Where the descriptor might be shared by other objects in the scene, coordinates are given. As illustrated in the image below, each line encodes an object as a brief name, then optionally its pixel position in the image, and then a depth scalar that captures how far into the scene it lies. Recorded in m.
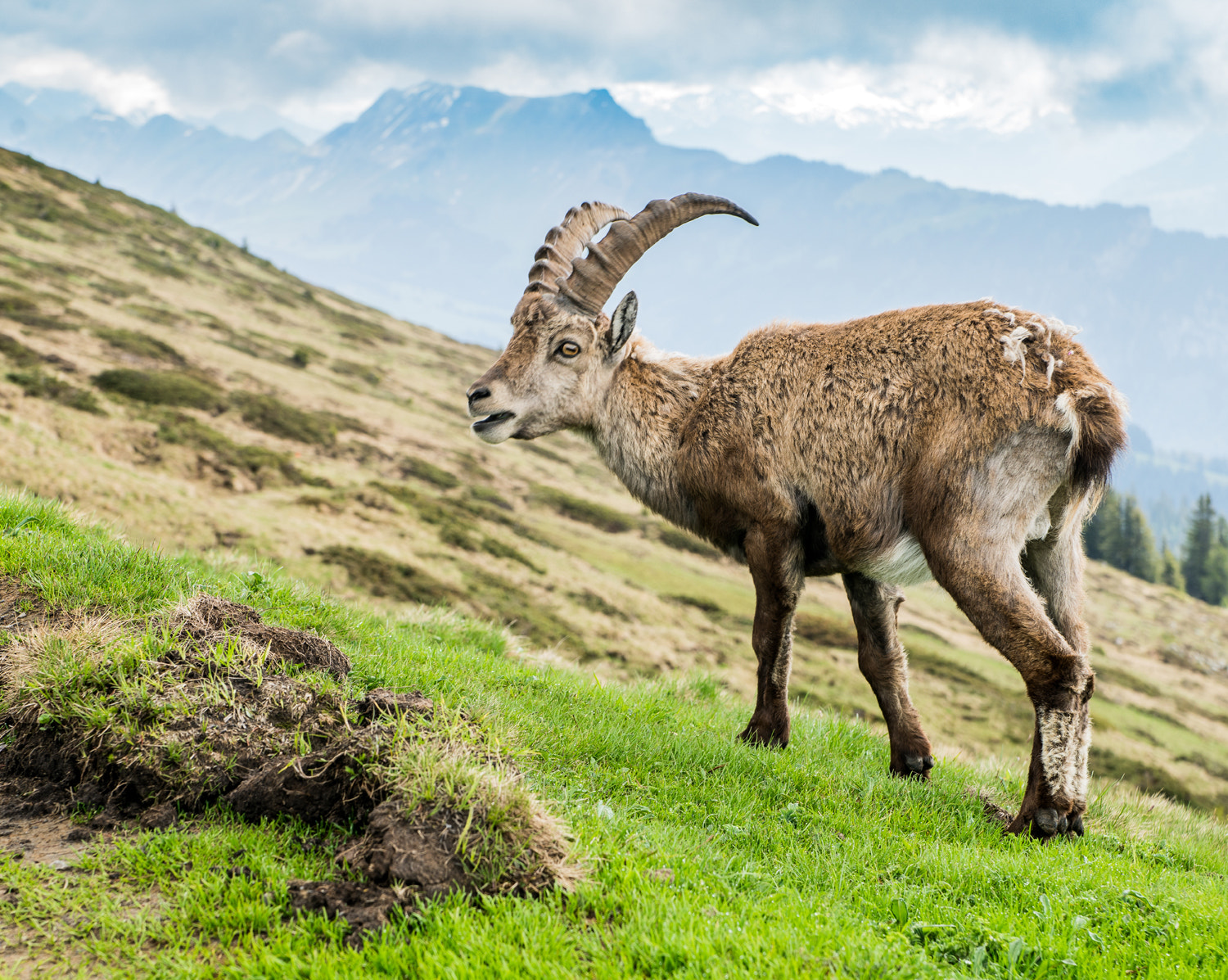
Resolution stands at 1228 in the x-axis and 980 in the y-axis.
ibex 6.55
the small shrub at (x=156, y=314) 45.50
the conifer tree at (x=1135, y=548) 113.69
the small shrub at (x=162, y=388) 30.80
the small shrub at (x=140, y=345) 36.69
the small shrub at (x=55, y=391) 26.83
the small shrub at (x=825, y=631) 38.12
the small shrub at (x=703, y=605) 37.69
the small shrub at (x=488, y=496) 42.41
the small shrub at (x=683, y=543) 50.19
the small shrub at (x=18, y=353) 29.12
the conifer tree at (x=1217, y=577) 116.31
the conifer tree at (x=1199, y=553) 117.50
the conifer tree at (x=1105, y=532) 112.75
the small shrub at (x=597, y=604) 32.00
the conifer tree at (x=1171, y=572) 113.25
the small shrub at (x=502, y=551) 33.25
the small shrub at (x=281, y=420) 35.59
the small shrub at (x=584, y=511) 47.59
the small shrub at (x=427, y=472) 40.22
